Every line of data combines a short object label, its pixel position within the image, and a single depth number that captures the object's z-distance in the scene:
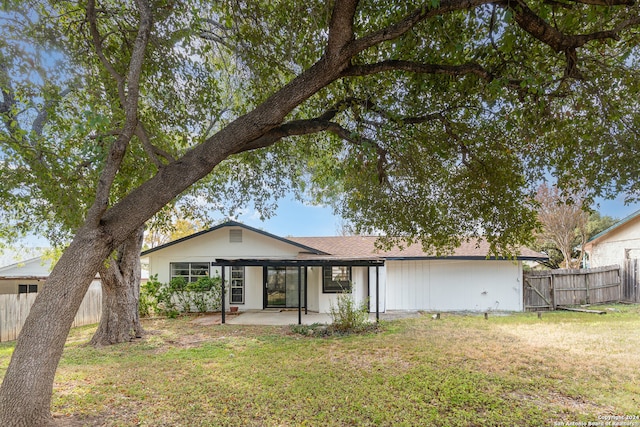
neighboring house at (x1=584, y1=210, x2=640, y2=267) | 15.76
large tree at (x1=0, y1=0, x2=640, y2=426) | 4.08
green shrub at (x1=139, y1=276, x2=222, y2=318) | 13.60
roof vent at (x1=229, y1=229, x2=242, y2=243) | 14.66
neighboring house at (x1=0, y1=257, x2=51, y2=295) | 17.58
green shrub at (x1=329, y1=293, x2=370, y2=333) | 9.95
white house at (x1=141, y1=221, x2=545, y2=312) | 13.84
